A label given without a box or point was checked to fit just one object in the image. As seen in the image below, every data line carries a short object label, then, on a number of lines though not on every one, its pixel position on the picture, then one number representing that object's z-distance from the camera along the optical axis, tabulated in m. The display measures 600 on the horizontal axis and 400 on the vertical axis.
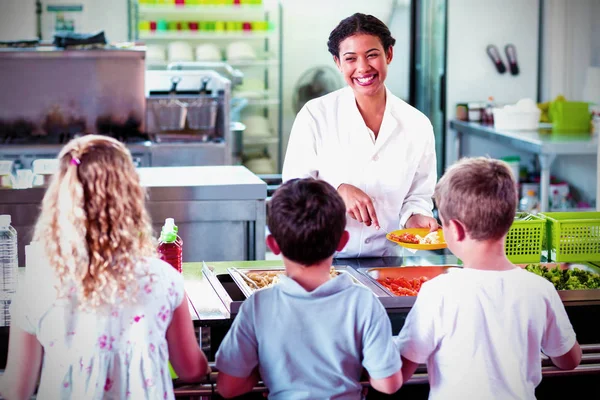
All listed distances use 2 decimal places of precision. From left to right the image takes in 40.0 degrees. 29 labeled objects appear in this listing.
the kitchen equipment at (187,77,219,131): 5.48
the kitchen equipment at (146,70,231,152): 5.47
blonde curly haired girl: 1.53
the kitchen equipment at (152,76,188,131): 5.48
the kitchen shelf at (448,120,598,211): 5.21
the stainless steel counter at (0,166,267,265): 3.56
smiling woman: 2.81
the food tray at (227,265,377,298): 2.27
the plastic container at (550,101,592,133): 6.16
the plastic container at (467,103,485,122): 7.07
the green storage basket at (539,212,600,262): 2.60
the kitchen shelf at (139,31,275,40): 7.82
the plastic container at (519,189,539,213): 6.33
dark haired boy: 1.63
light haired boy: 1.68
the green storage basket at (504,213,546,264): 2.58
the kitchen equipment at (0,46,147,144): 5.70
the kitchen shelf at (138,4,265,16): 7.75
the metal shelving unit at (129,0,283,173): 7.84
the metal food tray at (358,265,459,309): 2.51
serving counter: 2.03
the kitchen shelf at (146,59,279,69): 7.73
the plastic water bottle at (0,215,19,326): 2.21
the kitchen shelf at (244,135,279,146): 8.16
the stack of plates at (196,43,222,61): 7.71
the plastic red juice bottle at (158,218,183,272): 2.26
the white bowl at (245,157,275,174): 8.12
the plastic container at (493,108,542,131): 6.16
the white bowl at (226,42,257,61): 7.79
